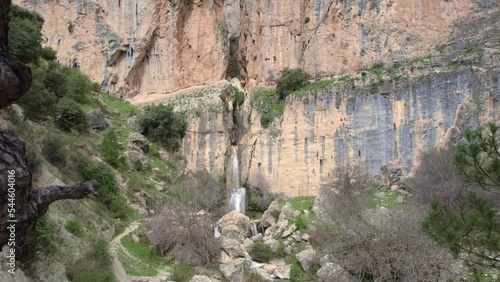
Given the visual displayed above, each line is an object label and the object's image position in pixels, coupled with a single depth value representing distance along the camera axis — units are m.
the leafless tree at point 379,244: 16.95
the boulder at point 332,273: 17.88
